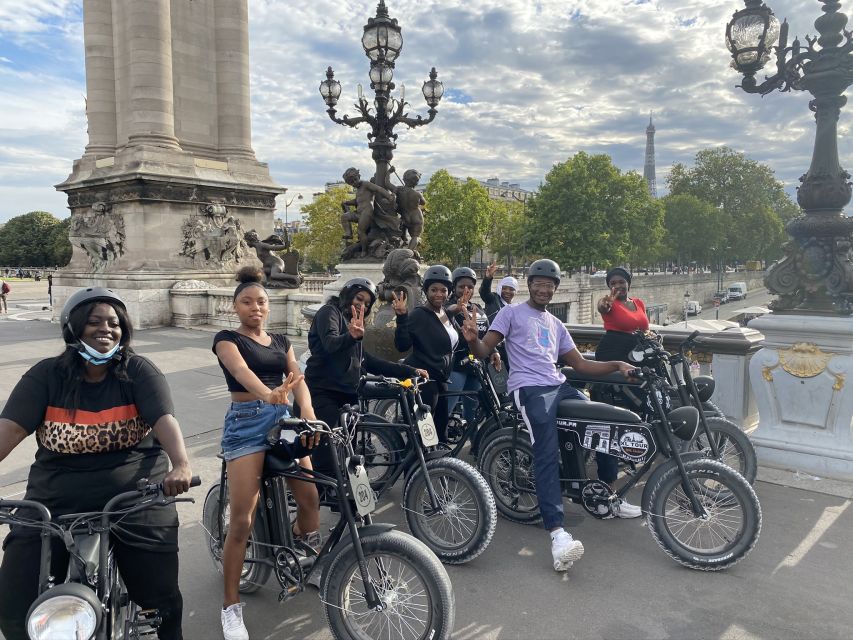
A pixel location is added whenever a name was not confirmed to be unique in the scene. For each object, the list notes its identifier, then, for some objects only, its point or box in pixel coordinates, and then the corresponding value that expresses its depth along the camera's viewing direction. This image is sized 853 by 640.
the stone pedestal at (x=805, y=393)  5.32
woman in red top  5.30
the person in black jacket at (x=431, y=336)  5.12
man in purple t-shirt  4.00
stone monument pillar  18.88
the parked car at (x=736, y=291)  69.31
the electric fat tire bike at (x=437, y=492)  3.89
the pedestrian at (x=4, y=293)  23.69
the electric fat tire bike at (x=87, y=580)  1.98
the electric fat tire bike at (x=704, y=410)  4.36
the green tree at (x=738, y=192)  71.31
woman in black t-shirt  2.50
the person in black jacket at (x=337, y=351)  4.06
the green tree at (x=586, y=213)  51.94
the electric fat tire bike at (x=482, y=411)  4.95
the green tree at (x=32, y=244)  77.19
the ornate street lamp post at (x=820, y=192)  5.46
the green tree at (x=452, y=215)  58.06
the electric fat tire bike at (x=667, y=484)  3.71
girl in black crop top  3.12
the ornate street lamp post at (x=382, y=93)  12.50
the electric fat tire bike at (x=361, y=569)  2.72
